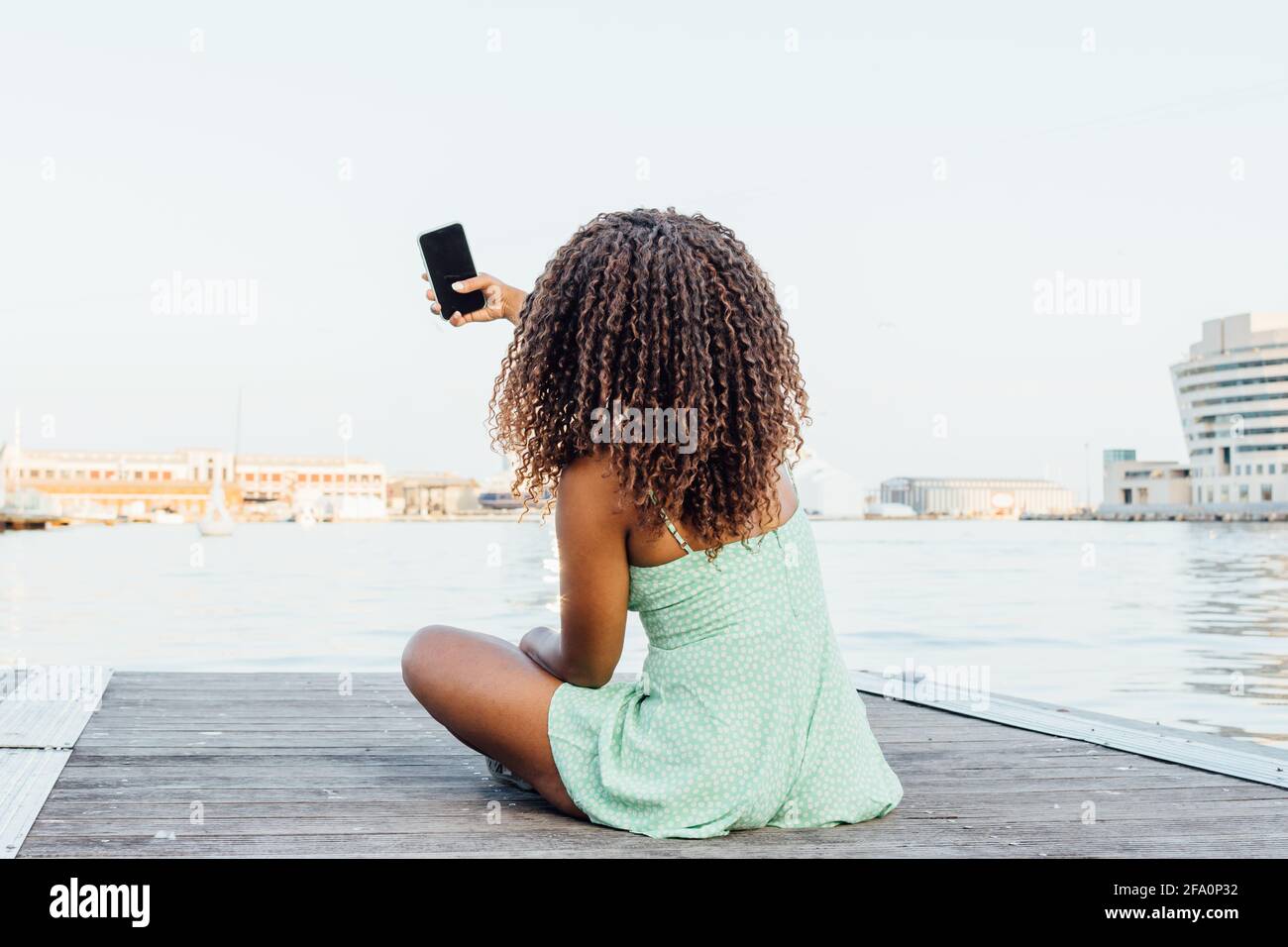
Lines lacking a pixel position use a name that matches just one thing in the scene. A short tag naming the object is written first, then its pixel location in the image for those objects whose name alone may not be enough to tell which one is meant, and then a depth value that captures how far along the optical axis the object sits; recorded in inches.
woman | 79.3
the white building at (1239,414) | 3570.4
